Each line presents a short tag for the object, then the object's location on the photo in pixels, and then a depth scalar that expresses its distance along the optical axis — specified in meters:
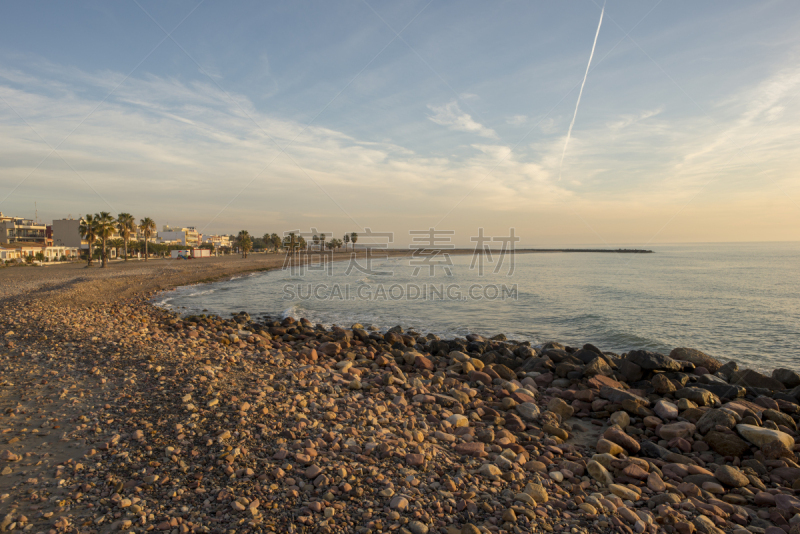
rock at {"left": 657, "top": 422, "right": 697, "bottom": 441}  7.07
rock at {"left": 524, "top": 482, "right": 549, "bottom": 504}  4.65
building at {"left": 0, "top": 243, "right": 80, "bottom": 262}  74.49
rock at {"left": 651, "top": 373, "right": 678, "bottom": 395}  9.45
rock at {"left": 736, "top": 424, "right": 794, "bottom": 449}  6.55
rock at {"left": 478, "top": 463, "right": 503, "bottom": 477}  5.11
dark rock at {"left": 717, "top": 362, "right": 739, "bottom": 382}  10.97
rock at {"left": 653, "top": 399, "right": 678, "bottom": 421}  7.89
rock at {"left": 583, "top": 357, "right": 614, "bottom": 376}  10.61
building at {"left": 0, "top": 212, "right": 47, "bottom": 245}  103.88
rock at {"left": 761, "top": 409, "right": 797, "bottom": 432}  7.71
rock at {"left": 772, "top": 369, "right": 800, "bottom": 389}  10.20
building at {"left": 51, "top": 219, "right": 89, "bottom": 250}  106.06
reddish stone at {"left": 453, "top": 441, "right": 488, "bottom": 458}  5.70
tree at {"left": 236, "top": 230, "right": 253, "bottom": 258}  116.17
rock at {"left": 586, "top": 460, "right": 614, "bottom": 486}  5.45
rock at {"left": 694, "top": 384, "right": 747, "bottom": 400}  9.25
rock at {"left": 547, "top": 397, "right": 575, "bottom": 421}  8.13
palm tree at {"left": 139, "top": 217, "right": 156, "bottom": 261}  88.00
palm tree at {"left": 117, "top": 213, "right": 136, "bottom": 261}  78.90
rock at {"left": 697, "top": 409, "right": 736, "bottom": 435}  7.10
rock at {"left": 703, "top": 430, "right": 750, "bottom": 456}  6.55
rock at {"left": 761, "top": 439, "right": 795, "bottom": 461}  6.34
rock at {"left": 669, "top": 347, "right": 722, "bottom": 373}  11.62
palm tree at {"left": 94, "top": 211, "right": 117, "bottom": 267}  61.06
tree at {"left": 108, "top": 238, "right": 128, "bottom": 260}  90.64
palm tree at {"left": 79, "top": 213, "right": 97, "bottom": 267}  60.69
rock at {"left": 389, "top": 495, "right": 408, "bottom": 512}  4.12
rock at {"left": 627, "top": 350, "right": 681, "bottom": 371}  10.71
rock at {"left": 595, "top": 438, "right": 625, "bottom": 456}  6.33
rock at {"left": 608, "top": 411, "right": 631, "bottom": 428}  7.65
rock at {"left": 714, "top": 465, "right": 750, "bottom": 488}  5.59
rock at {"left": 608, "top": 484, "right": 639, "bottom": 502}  5.02
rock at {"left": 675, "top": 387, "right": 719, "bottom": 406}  8.62
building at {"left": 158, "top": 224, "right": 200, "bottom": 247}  175.26
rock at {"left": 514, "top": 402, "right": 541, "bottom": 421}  7.67
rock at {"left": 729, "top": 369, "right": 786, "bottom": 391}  10.05
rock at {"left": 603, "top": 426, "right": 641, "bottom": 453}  6.59
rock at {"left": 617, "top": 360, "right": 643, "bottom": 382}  10.62
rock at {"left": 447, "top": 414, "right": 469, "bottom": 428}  6.84
